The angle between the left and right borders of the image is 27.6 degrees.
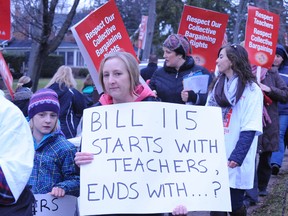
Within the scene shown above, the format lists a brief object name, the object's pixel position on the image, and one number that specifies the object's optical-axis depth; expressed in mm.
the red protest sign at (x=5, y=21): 6625
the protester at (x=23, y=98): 7121
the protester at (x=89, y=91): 9227
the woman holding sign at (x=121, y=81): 3184
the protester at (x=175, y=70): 5426
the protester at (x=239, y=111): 4449
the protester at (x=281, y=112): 7789
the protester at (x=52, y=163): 3621
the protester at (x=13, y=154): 2365
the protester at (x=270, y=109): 6715
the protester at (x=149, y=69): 11058
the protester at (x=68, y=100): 7094
